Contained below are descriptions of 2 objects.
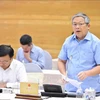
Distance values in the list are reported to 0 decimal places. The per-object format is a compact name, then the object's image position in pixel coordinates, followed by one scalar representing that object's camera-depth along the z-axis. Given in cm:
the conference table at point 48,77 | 870
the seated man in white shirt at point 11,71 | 757
